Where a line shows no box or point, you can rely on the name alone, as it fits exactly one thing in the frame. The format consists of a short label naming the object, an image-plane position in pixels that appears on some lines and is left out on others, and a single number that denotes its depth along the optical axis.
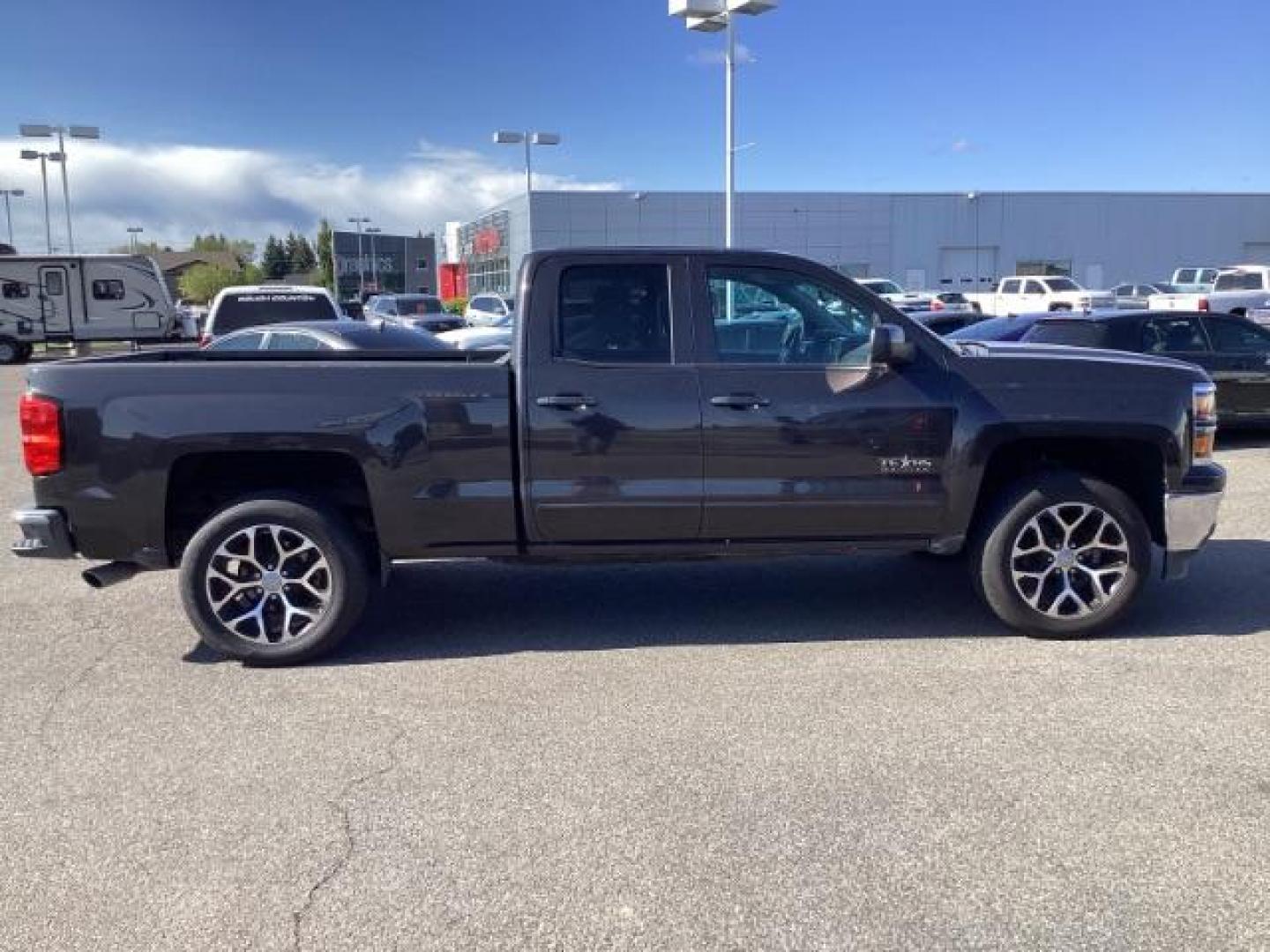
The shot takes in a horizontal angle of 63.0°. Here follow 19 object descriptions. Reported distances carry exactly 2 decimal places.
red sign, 62.56
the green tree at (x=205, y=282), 88.75
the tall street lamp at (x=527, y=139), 40.03
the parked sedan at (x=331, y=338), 10.48
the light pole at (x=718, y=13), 21.38
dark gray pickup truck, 4.81
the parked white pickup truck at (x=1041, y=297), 32.09
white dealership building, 57.34
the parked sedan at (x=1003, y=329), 11.23
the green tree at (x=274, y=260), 115.06
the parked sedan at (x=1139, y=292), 35.12
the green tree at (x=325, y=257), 95.35
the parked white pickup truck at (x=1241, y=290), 27.28
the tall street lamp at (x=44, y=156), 46.08
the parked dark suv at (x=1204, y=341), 10.67
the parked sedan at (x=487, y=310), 27.88
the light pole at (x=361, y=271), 77.26
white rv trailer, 30.00
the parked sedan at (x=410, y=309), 27.16
